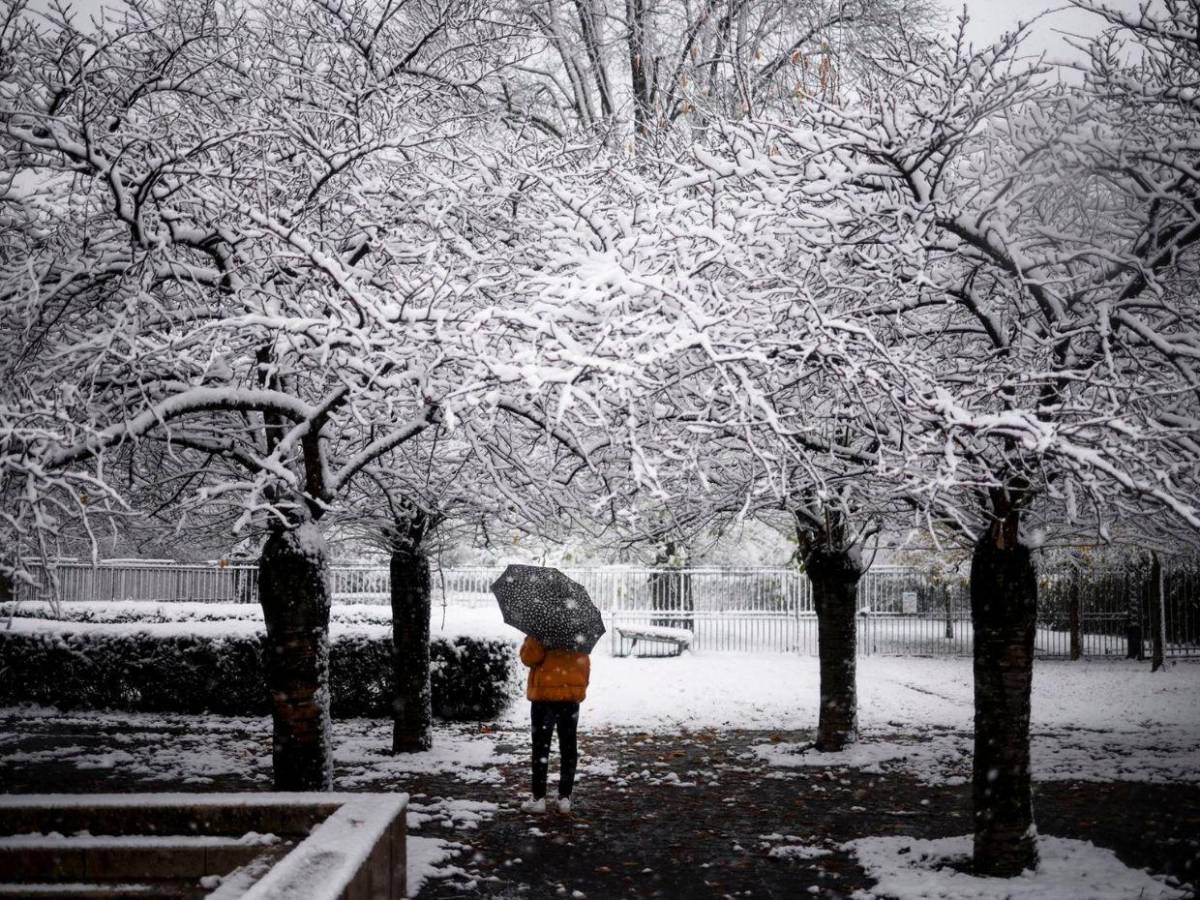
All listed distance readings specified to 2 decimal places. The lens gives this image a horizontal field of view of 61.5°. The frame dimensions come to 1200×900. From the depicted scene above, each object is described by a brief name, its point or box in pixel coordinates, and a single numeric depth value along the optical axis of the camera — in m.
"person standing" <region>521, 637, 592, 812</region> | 7.52
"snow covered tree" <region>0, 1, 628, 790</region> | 5.42
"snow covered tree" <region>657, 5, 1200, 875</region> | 5.02
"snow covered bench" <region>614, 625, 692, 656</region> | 20.06
